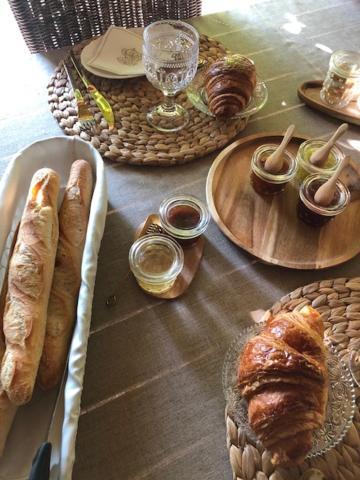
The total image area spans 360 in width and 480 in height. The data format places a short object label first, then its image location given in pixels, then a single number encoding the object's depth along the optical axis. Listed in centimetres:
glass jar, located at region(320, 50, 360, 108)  100
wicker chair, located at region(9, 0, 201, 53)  110
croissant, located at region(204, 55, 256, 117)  94
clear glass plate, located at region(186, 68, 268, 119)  99
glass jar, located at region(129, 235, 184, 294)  70
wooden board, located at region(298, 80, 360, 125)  104
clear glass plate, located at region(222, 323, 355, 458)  55
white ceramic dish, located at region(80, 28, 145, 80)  102
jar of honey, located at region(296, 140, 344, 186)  84
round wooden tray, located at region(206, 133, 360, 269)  79
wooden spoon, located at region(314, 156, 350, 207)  75
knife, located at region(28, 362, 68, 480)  47
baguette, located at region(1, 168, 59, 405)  53
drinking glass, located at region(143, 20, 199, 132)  89
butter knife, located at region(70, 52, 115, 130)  96
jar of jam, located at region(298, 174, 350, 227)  77
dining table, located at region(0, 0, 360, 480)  59
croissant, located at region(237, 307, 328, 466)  51
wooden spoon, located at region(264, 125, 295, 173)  80
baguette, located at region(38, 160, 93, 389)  58
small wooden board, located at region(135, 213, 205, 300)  73
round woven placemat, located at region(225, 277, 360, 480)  55
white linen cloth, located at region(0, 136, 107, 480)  53
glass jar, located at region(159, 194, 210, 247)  75
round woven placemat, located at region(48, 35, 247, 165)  92
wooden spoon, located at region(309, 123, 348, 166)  80
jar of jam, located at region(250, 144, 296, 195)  83
